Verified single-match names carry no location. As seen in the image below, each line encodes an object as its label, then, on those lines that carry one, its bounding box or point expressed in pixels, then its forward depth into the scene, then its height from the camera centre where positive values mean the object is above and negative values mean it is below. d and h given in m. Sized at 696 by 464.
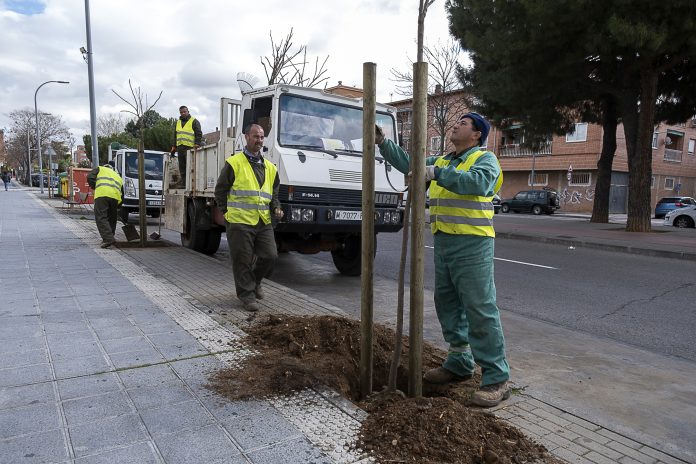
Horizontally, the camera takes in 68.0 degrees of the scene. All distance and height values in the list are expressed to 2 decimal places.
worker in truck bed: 9.70 +1.01
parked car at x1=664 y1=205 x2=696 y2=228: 21.31 -0.82
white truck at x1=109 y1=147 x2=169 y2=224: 15.86 +0.34
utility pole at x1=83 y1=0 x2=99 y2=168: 16.23 +3.43
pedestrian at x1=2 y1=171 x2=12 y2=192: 40.12 +0.43
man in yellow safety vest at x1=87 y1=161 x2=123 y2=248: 9.29 -0.19
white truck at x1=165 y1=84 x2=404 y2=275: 6.42 +0.38
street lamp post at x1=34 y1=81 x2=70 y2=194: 31.37 +5.20
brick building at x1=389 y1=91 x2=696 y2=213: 35.47 +2.26
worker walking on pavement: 5.18 -0.21
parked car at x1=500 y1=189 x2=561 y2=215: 32.84 -0.45
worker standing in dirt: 3.16 -0.32
